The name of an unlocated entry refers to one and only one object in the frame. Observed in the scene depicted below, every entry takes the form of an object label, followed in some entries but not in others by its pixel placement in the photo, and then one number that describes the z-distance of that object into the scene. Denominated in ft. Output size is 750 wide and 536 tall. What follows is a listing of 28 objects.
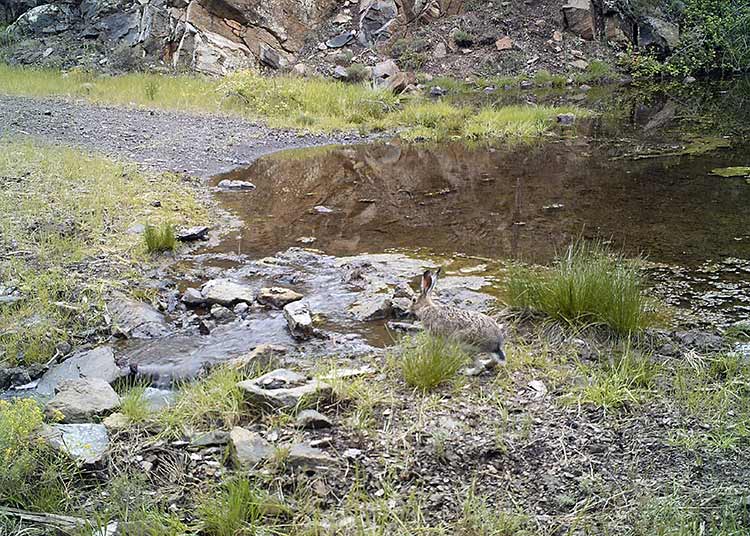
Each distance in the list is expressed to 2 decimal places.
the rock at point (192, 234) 21.89
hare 13.14
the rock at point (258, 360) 13.05
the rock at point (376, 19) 73.00
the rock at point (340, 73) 61.46
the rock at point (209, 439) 10.48
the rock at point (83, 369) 13.14
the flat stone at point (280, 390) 11.46
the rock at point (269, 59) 68.54
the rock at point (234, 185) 29.66
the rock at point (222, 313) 16.62
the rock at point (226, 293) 17.24
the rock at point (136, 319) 15.72
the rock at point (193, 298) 17.33
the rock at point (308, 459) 9.82
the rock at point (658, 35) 71.66
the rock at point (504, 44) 72.18
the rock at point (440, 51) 71.44
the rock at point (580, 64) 70.54
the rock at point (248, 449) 9.78
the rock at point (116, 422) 10.71
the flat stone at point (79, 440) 9.64
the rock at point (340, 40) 71.82
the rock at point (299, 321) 15.49
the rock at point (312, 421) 10.98
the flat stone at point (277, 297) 17.31
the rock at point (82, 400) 10.94
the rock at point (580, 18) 74.64
